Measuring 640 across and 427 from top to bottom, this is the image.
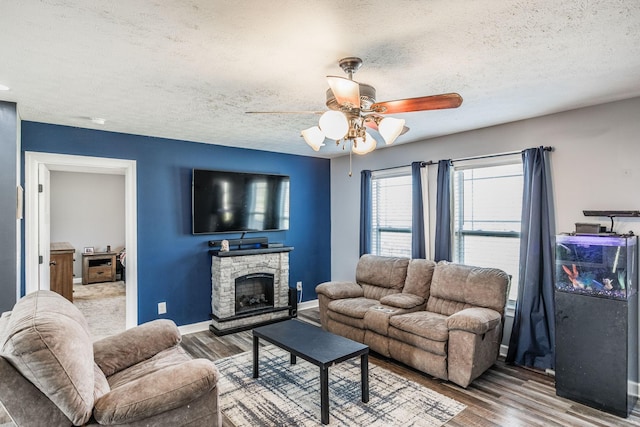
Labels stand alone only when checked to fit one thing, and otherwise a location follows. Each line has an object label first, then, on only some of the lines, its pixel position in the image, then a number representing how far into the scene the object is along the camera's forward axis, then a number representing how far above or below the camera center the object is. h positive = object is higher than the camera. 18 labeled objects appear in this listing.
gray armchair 1.53 -0.82
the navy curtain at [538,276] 3.35 -0.59
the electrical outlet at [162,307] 4.38 -1.10
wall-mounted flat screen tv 4.58 +0.21
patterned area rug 2.60 -1.47
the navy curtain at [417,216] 4.50 -0.01
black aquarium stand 2.67 -0.86
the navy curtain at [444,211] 4.21 +0.05
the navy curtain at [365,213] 5.25 +0.04
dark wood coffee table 2.54 -1.03
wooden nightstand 7.58 -1.05
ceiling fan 1.92 +0.64
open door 3.68 -0.10
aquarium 2.71 -0.41
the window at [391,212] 4.91 +0.05
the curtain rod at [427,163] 4.43 +0.65
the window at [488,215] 3.81 -0.01
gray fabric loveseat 3.07 -0.99
